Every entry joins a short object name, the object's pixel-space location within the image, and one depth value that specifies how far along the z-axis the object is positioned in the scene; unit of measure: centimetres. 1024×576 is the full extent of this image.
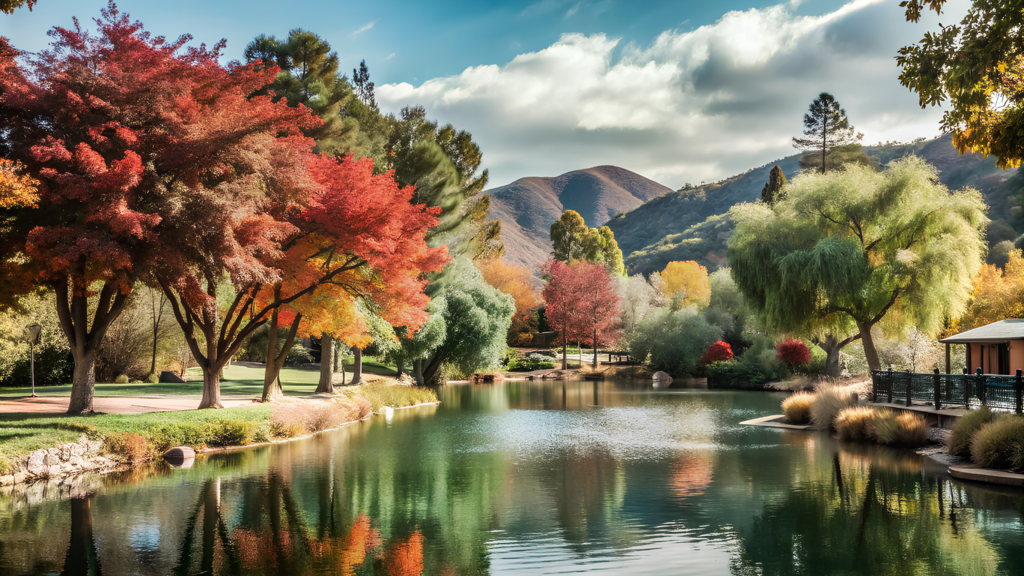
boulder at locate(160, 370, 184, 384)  2916
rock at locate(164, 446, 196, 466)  1463
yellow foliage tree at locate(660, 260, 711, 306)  6756
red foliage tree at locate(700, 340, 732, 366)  4397
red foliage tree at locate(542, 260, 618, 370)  5622
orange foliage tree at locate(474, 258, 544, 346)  6744
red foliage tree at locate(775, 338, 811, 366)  3775
